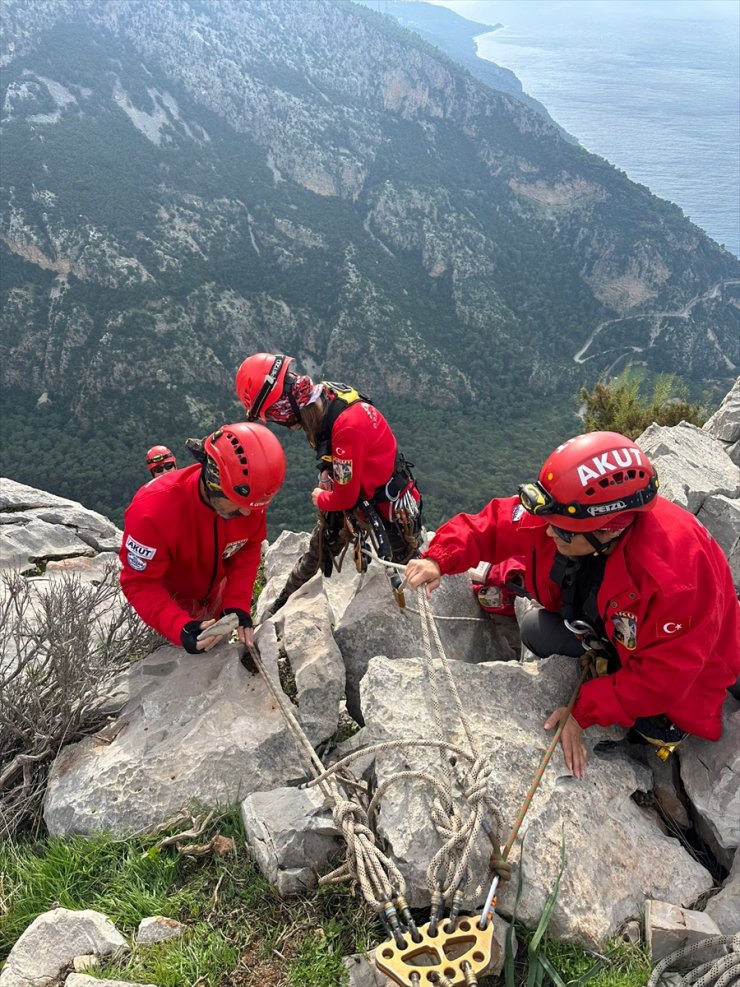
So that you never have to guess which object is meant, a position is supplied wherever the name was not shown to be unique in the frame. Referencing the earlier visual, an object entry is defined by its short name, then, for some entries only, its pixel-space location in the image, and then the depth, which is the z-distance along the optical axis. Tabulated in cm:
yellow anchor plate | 229
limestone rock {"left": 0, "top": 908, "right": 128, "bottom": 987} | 254
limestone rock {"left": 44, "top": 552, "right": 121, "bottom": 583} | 702
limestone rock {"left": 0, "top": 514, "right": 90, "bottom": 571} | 730
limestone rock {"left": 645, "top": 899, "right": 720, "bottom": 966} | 261
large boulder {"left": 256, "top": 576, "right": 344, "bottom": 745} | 380
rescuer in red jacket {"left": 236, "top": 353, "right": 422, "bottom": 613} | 476
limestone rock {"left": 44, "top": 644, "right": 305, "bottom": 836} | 330
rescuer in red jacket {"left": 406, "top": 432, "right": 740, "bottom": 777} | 293
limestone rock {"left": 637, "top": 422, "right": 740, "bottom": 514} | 554
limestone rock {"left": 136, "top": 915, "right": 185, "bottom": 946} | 269
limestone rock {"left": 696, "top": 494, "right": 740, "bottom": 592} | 535
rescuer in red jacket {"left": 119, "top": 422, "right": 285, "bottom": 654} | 363
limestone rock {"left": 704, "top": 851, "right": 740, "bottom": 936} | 272
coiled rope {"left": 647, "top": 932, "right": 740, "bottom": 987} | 246
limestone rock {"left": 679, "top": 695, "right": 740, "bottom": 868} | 306
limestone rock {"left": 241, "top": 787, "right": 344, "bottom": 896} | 289
